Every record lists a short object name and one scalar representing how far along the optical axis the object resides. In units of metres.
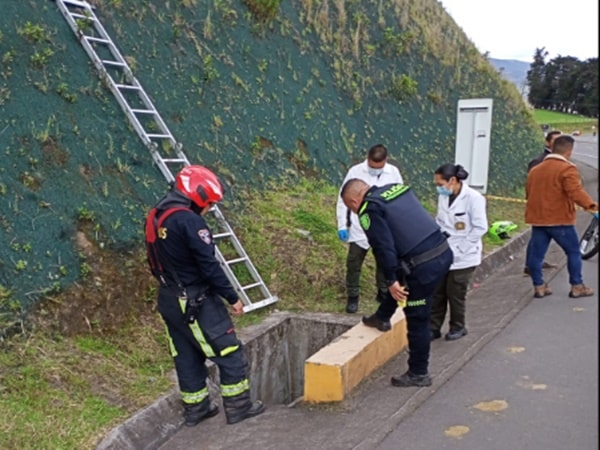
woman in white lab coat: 5.95
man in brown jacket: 6.79
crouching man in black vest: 4.64
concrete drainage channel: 6.02
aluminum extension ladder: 6.83
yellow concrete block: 4.82
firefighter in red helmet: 4.32
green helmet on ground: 10.83
